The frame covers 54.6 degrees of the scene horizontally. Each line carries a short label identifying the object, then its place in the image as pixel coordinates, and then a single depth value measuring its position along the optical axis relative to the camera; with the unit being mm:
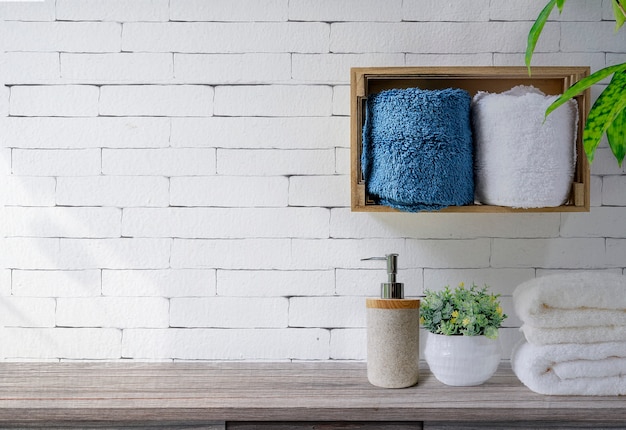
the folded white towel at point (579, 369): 1090
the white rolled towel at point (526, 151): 1156
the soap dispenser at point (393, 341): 1124
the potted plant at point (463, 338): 1135
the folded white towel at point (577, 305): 1103
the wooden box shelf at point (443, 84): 1208
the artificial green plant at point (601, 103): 963
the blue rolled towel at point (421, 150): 1144
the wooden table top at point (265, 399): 1014
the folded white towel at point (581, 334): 1101
